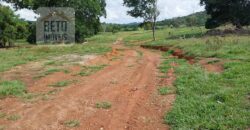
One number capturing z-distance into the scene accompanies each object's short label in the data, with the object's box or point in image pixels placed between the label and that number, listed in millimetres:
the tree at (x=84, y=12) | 20120
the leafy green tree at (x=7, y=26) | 16548
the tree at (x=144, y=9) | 23112
